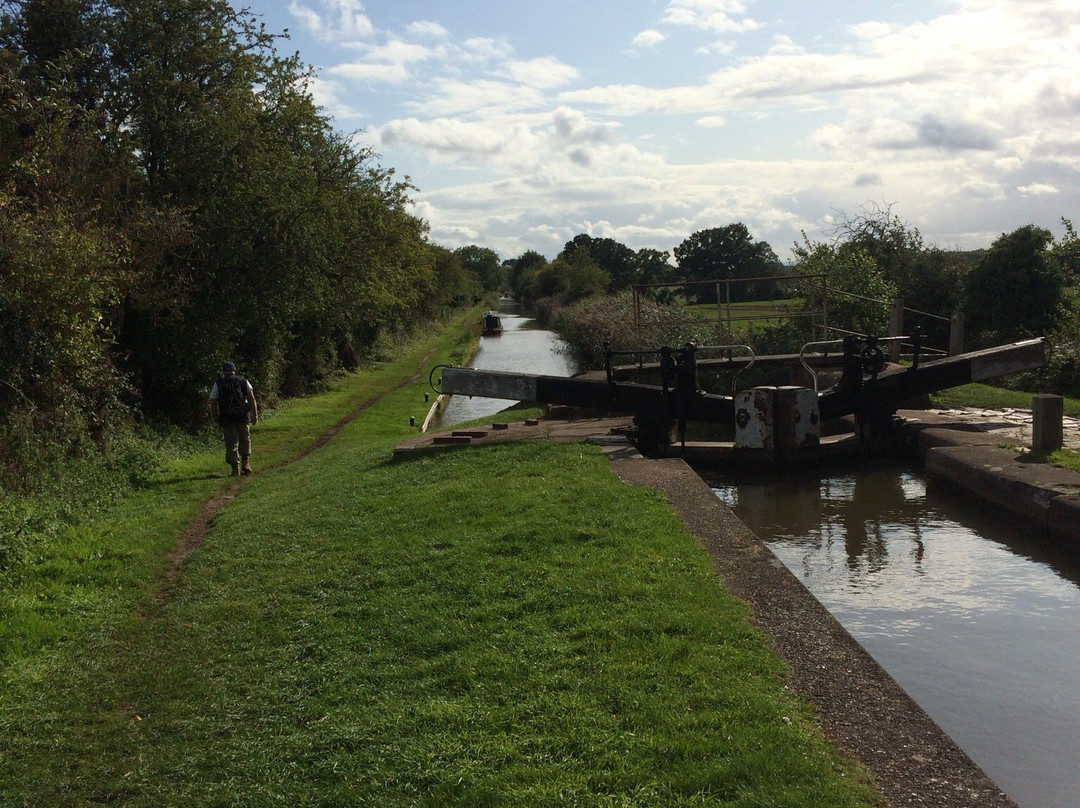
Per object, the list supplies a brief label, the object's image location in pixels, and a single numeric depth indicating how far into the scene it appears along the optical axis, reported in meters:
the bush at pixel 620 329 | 23.36
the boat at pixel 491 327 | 66.25
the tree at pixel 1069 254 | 23.69
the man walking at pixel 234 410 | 13.34
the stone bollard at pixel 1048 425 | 11.09
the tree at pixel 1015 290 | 23.98
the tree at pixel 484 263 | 137.62
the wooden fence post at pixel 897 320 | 18.52
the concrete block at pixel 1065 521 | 8.84
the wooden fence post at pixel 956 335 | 17.80
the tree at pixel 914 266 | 27.22
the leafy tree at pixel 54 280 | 10.07
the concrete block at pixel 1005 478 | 9.55
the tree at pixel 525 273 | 122.61
